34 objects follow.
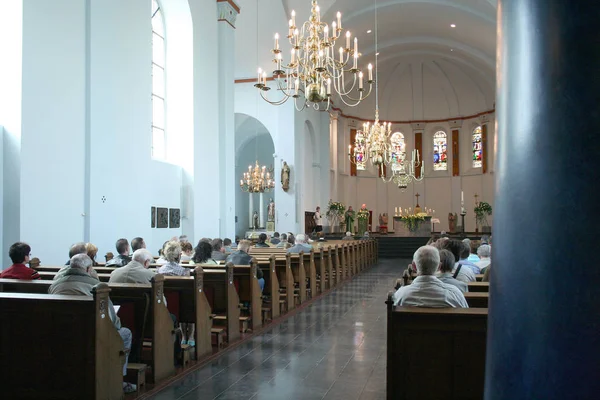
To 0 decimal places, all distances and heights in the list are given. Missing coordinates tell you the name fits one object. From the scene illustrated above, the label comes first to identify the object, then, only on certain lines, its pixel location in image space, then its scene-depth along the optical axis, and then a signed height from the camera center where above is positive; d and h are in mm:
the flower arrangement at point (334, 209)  23922 +34
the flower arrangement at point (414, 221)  21297 -456
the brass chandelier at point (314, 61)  7668 +2313
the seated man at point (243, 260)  7036 -688
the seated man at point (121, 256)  6425 -570
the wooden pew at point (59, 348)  3576 -965
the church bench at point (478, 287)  4691 -692
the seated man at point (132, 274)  4875 -602
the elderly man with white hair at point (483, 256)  6676 -630
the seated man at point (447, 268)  4461 -506
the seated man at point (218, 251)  7832 -626
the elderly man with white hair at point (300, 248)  9966 -729
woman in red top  4812 -515
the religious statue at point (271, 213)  22875 -141
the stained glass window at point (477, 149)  26641 +3103
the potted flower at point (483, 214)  23264 -193
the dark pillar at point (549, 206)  983 +7
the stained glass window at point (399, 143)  27781 +3568
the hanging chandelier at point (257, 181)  19922 +1127
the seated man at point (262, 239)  10018 -568
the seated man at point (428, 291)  3559 -562
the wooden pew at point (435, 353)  3250 -897
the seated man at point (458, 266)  5254 -575
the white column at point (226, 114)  14117 +2621
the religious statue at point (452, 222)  25812 -604
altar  21344 -824
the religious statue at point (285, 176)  20094 +1296
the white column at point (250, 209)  25297 +37
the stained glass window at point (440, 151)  28172 +3162
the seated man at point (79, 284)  4049 -579
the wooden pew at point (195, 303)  5105 -925
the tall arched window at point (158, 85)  12695 +3064
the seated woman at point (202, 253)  6578 -544
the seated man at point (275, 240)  13966 -814
